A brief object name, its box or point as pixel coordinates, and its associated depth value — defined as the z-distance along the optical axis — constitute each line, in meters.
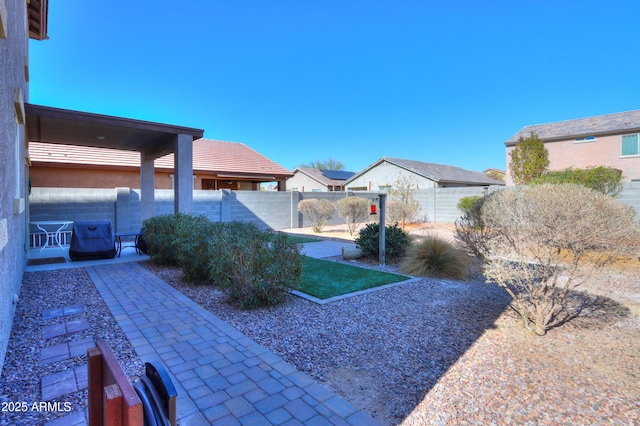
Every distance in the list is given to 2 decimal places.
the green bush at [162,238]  6.88
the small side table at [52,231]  8.68
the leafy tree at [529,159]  20.17
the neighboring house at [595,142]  19.56
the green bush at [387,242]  8.09
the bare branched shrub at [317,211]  14.89
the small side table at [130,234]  8.63
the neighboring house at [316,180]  34.94
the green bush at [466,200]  16.11
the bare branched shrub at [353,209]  14.16
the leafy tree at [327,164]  52.19
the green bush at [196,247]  5.48
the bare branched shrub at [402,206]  15.77
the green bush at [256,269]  4.54
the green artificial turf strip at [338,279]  5.53
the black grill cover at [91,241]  7.71
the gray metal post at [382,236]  7.36
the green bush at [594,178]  10.52
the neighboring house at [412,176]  25.98
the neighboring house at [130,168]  12.97
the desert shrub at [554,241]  3.61
